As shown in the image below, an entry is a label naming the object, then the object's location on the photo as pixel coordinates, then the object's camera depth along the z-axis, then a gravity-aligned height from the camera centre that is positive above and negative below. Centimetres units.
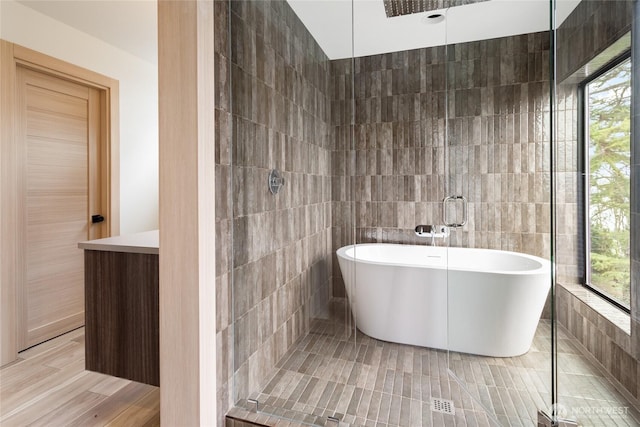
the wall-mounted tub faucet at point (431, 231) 229 -16
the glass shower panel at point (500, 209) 144 -1
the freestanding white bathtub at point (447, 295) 169 -51
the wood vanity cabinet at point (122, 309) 161 -48
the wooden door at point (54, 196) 244 +12
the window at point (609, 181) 109 +9
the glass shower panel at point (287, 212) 159 -1
